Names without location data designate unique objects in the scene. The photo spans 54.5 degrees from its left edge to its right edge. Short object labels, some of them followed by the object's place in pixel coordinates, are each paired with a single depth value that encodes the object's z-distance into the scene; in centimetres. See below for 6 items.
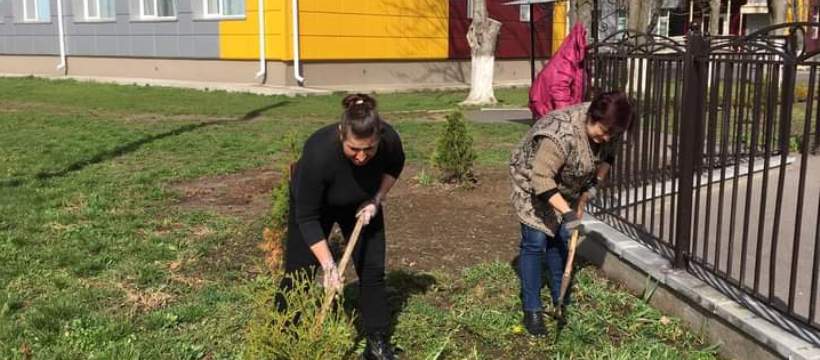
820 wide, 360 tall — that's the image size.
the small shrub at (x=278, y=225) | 457
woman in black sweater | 301
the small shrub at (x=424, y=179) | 721
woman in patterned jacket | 349
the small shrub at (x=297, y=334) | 275
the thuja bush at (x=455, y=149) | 691
